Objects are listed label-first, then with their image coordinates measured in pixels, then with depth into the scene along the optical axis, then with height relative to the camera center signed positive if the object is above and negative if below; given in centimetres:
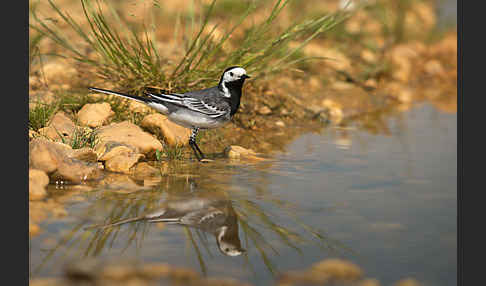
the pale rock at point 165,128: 1073 +11
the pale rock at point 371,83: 1653 +78
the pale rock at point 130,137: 975 +3
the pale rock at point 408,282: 550 -65
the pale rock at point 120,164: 910 -17
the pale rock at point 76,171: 830 -21
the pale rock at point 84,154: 887 -10
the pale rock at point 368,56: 1766 +123
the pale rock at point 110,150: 924 -7
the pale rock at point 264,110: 1309 +33
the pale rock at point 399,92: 1599 +65
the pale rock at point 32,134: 962 +5
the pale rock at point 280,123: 1304 +18
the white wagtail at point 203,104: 1006 +31
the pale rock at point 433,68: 1859 +110
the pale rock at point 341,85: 1599 +73
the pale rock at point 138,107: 1166 +32
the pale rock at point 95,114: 1070 +24
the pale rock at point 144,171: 902 -23
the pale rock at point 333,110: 1408 +36
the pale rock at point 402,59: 1766 +122
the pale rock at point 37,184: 759 -28
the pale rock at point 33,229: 648 -47
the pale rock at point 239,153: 1034 -11
